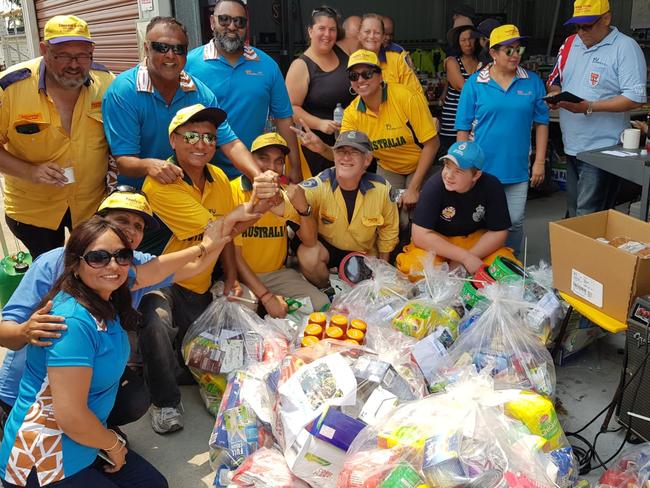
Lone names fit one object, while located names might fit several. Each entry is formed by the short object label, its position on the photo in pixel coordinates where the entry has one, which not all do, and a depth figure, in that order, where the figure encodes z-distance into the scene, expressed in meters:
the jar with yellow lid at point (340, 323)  3.13
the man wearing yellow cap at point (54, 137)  3.30
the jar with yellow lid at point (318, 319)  3.22
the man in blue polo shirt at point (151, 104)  3.32
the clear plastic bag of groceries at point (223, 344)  3.20
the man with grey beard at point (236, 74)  3.97
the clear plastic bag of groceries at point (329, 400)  2.31
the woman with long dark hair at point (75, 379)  2.08
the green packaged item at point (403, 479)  2.04
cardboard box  2.79
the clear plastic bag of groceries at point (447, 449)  2.07
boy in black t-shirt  3.83
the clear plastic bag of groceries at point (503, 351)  2.86
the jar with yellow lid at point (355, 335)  3.07
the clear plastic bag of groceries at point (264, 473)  2.35
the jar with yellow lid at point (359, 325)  3.14
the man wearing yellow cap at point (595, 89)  4.09
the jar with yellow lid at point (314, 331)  3.11
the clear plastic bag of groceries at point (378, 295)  3.48
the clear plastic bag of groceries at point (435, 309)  3.27
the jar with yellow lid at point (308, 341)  3.03
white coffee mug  3.99
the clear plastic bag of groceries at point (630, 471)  2.18
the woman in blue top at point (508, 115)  4.18
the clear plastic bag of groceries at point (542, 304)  3.24
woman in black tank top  4.52
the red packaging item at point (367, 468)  2.12
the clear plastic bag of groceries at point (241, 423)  2.64
